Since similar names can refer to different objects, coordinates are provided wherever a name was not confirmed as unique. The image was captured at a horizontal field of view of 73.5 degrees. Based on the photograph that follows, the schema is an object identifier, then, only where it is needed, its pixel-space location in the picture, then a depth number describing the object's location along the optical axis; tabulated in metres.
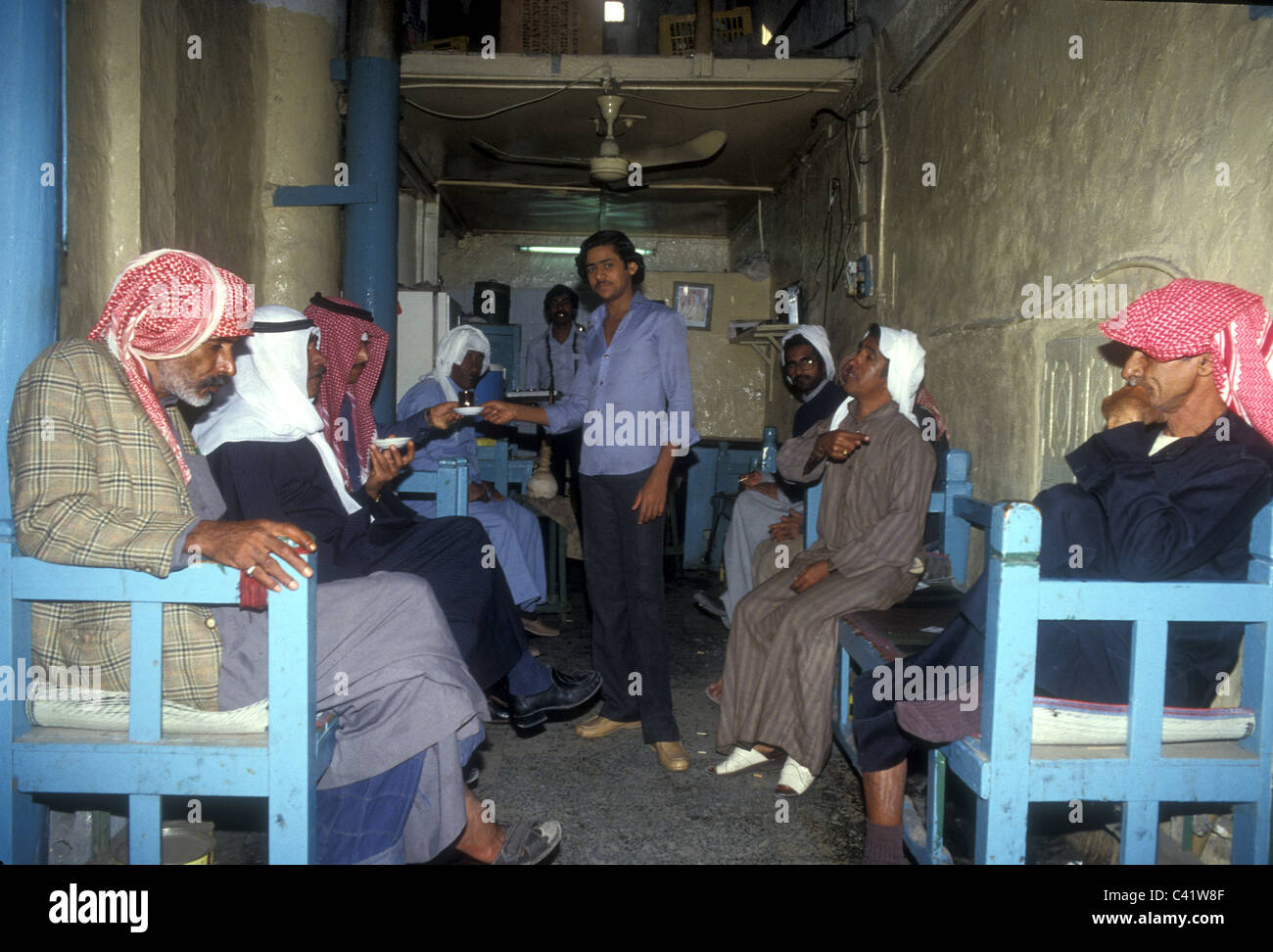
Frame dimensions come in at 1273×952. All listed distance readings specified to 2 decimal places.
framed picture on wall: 8.67
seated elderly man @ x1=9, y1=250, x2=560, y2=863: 1.63
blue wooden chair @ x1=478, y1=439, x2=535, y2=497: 5.21
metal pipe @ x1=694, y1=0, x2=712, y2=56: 5.18
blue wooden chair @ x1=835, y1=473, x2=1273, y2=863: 1.56
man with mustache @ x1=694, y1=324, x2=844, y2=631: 4.56
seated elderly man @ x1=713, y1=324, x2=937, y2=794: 2.85
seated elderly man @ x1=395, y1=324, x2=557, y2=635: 4.44
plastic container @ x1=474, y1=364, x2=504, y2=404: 6.09
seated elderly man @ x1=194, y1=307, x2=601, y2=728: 2.40
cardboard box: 5.44
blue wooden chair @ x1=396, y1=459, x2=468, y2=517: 3.44
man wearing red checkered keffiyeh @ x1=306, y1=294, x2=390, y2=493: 3.42
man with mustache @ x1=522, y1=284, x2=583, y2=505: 7.29
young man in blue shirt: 3.14
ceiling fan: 5.15
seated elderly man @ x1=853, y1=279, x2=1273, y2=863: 1.65
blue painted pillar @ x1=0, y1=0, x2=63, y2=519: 1.82
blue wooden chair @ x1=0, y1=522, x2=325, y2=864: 1.60
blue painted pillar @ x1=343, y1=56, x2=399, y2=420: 5.04
